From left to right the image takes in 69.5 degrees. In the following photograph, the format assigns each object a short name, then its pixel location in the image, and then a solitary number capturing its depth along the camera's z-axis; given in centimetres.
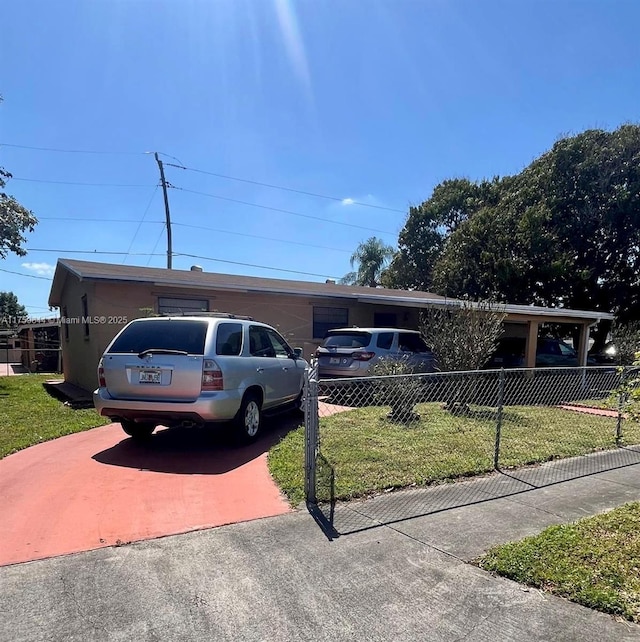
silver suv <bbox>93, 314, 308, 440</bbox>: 544
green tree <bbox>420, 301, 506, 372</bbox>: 871
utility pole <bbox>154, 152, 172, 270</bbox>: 2475
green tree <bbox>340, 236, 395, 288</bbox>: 3434
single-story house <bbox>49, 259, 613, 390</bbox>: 1055
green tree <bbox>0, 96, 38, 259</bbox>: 1541
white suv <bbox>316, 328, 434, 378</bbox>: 977
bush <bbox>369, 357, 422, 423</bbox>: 745
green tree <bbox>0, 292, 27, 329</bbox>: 6450
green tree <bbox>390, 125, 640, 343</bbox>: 1962
